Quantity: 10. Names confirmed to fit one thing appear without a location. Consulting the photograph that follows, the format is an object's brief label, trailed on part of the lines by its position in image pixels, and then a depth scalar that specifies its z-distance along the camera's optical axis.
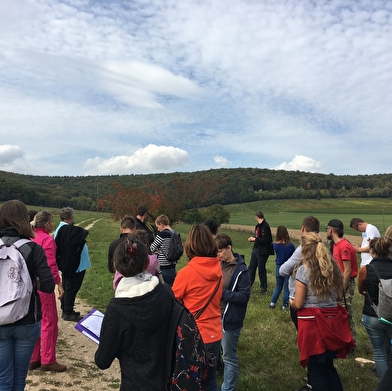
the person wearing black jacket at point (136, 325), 2.14
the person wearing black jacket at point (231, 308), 3.63
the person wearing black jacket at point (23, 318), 2.92
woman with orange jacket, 3.09
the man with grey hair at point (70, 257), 5.98
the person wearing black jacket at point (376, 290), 3.57
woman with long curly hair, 3.32
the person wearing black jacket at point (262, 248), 8.35
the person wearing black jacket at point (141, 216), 7.02
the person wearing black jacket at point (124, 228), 5.07
